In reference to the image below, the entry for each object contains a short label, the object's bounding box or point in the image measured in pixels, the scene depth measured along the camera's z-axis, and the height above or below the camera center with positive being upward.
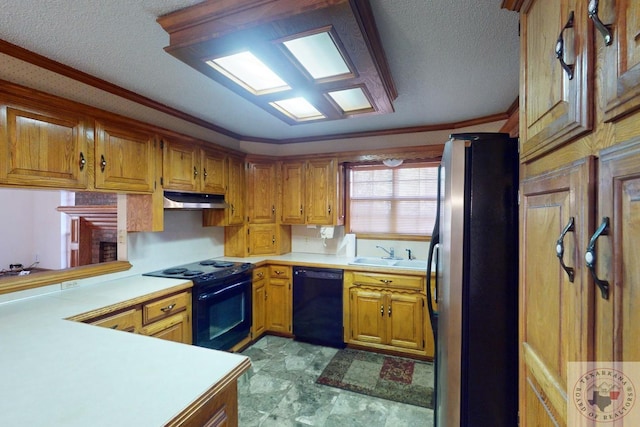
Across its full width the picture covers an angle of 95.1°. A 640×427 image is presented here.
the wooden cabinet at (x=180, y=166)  2.51 +0.42
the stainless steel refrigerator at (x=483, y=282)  1.08 -0.26
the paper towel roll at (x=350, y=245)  3.58 -0.40
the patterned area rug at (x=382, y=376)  2.29 -1.42
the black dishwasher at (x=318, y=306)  3.03 -0.99
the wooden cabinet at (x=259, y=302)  3.13 -0.98
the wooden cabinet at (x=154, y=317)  1.76 -0.72
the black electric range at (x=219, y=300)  2.44 -0.80
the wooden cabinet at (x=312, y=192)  3.38 +0.24
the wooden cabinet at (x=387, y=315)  2.76 -1.01
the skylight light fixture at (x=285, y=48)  1.25 +0.82
